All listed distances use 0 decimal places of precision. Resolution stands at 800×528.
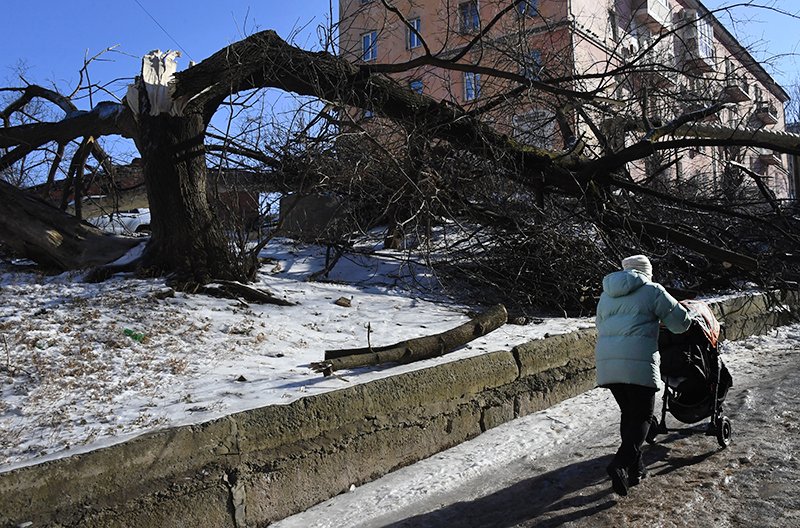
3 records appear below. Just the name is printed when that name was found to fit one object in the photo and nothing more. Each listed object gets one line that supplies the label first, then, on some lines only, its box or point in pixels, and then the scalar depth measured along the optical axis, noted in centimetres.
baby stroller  462
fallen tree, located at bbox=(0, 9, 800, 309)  719
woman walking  404
